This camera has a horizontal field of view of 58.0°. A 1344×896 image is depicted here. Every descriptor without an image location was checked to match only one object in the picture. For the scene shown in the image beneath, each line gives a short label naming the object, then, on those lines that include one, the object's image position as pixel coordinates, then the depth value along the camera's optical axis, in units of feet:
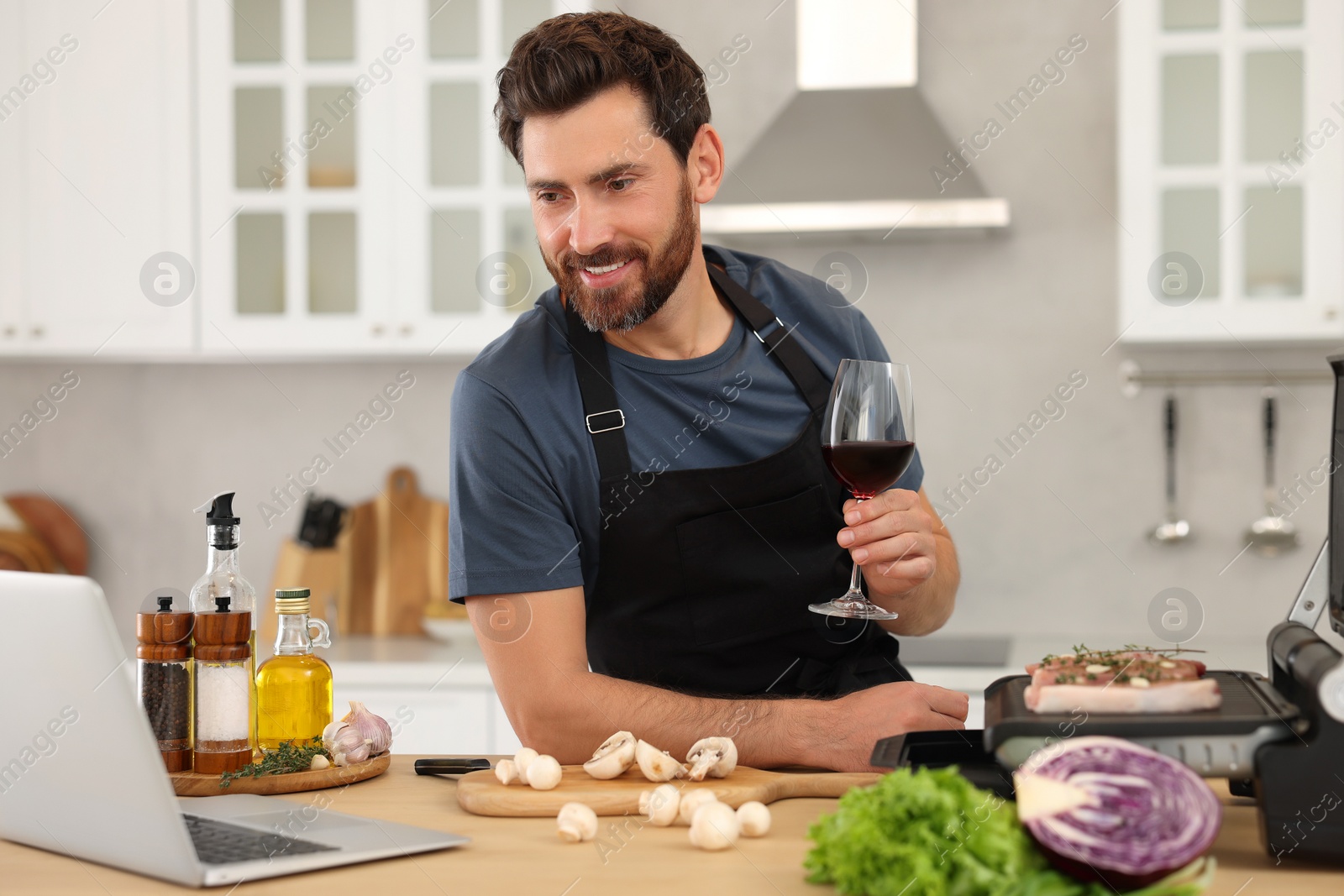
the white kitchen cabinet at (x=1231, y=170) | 9.11
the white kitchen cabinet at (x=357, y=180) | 9.98
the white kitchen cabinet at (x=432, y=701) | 9.29
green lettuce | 2.64
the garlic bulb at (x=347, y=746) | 4.28
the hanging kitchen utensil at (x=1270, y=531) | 10.19
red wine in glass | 4.28
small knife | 4.36
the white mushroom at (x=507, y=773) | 3.90
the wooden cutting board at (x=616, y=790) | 3.73
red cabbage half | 2.62
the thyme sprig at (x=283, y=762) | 4.07
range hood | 9.41
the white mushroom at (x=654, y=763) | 3.89
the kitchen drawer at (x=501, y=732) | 9.25
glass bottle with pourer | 4.12
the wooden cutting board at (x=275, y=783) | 3.99
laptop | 2.96
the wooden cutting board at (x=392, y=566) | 10.96
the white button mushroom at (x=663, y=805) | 3.54
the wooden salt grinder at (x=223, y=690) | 3.97
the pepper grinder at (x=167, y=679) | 3.93
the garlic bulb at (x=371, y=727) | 4.36
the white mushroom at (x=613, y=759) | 3.95
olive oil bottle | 4.38
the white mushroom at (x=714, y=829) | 3.30
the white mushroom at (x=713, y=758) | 3.92
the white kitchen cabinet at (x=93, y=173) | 10.16
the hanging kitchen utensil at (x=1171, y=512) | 10.29
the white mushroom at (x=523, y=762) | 3.89
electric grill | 3.06
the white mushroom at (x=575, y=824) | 3.41
